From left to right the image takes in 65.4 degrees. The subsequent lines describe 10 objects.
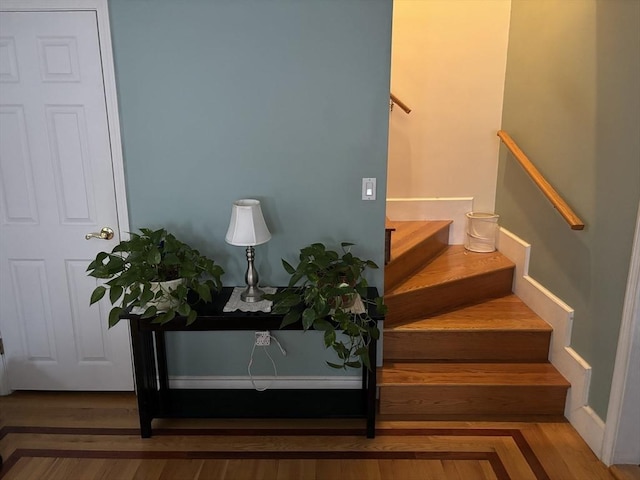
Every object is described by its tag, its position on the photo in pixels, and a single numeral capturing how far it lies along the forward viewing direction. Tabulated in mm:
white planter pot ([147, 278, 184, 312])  2164
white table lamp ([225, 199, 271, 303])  2188
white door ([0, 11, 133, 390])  2336
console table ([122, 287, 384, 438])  2186
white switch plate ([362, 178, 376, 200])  2398
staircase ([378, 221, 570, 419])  2502
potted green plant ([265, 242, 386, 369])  2086
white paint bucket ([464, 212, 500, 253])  3475
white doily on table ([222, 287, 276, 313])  2227
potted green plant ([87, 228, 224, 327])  2074
